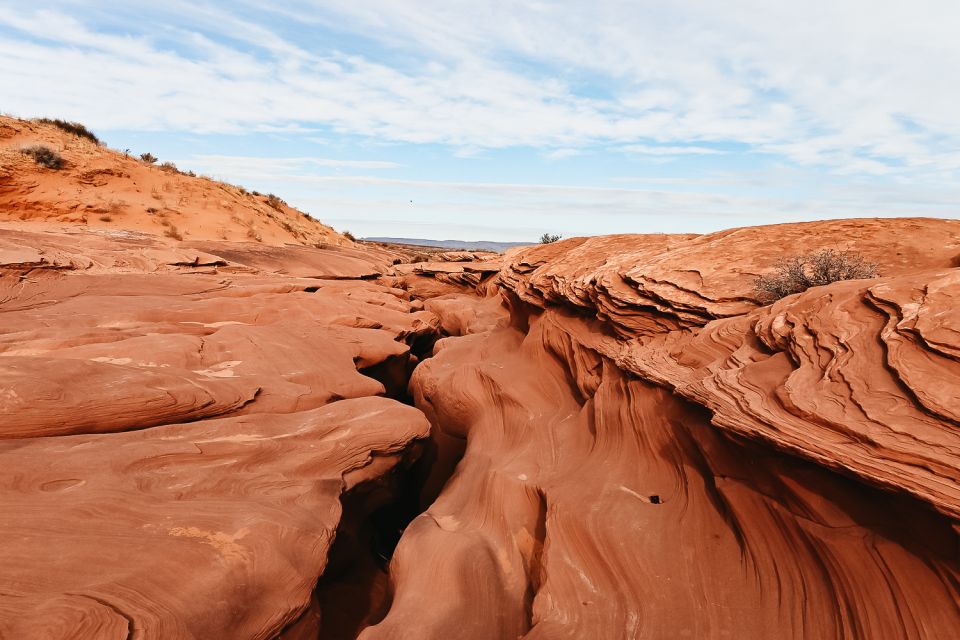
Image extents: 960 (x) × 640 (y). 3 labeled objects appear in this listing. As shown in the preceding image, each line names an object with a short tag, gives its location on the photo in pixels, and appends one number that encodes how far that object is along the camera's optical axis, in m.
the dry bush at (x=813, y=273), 5.49
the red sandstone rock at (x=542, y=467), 3.13
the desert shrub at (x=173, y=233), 17.67
